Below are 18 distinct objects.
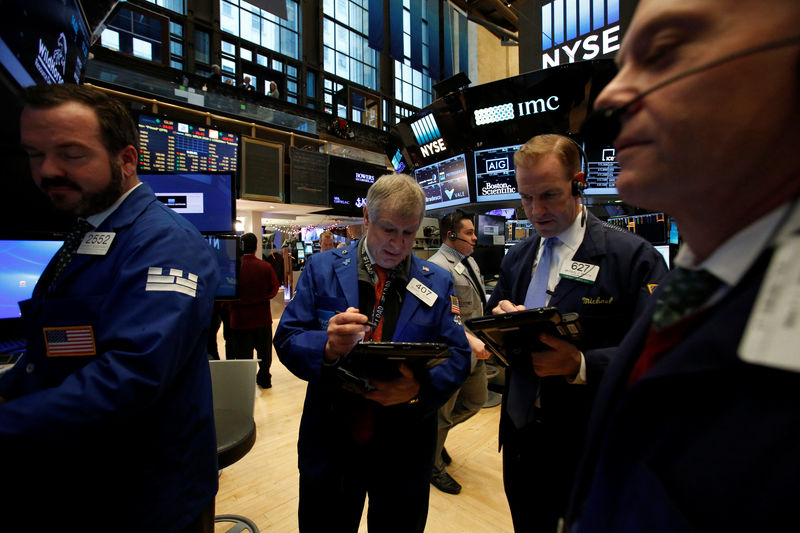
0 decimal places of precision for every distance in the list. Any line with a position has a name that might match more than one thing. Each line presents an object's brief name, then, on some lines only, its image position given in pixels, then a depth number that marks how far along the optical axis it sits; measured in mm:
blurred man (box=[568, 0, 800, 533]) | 349
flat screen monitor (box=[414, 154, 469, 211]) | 4520
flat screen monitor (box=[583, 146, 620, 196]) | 3734
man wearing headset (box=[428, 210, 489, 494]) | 2590
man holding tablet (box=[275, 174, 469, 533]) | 1313
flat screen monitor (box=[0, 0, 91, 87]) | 1369
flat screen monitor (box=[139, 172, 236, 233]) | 2461
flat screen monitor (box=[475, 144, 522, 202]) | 4156
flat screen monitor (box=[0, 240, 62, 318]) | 1860
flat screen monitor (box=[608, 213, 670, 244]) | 3819
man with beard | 873
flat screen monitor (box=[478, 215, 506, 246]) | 5441
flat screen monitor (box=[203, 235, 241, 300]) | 2561
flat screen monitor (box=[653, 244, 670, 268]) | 3705
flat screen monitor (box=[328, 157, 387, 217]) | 7410
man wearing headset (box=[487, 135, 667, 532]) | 1252
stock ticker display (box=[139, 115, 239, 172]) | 3863
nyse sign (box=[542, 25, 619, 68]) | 4227
